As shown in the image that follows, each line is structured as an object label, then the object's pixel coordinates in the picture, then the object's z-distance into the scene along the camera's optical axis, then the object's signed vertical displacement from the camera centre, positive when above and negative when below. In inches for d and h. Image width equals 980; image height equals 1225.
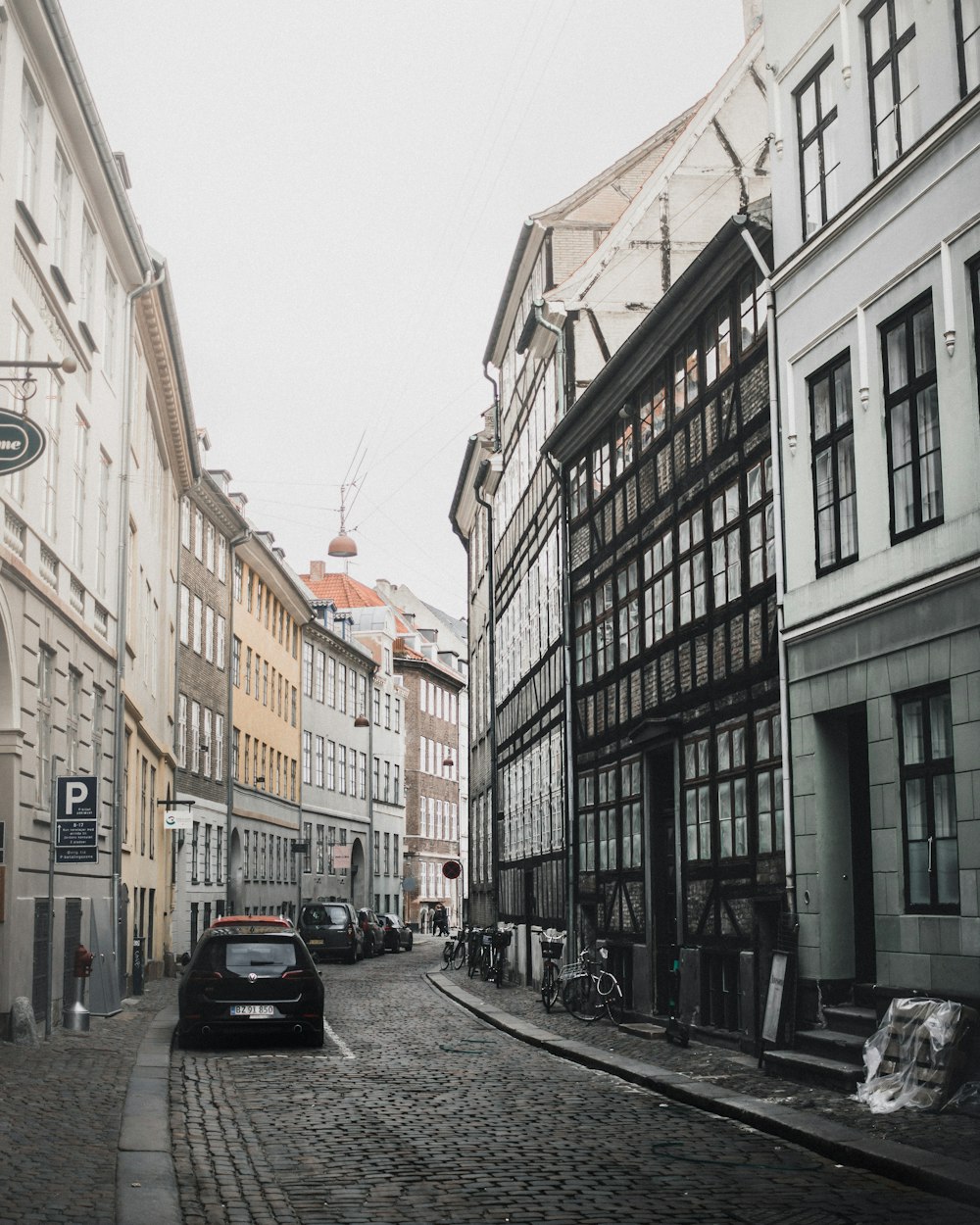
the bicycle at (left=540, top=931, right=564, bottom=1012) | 967.6 -71.3
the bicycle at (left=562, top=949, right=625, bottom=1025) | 884.0 -76.1
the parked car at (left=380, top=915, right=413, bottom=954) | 2199.8 -110.9
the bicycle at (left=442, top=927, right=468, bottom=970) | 1646.2 -97.1
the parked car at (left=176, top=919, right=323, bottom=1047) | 716.0 -60.3
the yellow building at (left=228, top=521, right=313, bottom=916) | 2054.6 +172.4
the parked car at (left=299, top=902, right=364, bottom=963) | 1795.0 -83.1
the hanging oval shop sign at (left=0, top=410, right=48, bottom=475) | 575.8 +147.1
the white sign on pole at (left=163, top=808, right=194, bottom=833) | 1167.6 +26.1
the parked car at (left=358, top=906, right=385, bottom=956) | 2010.3 -98.8
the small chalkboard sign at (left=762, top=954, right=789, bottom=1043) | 616.7 -56.0
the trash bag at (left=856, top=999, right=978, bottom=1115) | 470.6 -61.1
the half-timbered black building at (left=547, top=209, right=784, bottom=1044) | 695.1 +101.3
